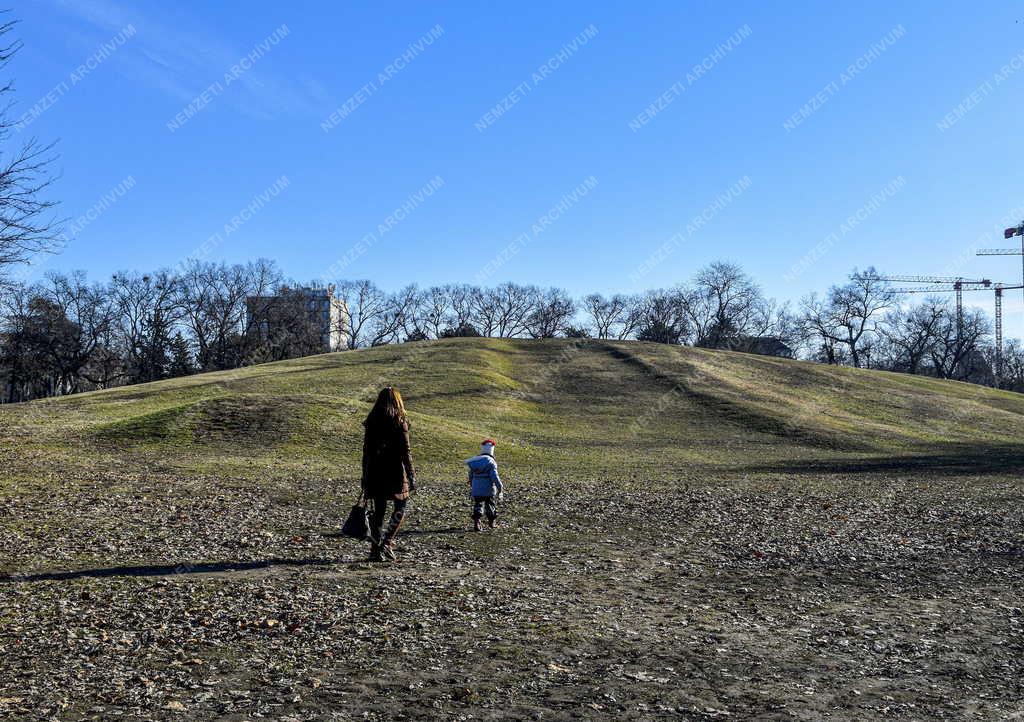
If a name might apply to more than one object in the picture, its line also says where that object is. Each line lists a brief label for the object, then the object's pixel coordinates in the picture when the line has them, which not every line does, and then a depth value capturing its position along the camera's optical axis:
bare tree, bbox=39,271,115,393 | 87.50
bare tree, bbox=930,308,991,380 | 111.44
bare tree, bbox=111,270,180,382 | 97.88
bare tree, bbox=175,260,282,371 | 102.51
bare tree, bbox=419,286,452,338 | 133.48
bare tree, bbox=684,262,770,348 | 120.62
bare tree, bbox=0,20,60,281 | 18.30
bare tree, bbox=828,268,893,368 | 109.75
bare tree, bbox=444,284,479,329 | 135.12
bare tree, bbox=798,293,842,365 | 112.69
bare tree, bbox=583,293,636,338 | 138.75
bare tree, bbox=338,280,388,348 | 128.12
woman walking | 12.14
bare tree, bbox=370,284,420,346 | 129.38
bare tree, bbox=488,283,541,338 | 135.25
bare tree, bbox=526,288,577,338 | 132.75
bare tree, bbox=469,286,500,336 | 135.12
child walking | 16.11
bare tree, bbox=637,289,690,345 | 117.44
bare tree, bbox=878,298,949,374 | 113.81
